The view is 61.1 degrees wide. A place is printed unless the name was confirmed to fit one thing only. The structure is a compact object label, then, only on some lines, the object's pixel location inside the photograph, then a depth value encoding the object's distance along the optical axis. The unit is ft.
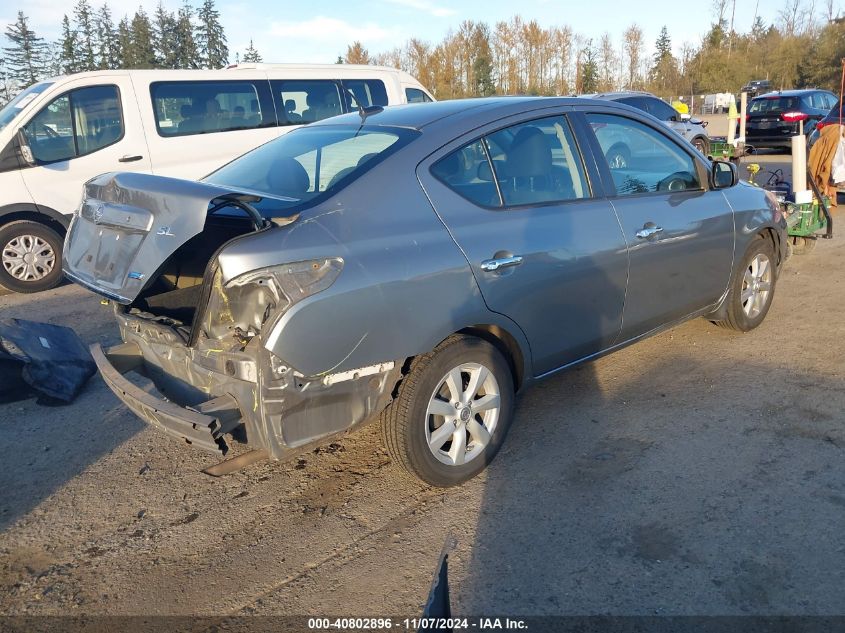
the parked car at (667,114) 50.96
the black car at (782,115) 59.52
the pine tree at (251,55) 144.08
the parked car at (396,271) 9.43
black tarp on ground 15.40
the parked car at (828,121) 37.88
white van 25.02
